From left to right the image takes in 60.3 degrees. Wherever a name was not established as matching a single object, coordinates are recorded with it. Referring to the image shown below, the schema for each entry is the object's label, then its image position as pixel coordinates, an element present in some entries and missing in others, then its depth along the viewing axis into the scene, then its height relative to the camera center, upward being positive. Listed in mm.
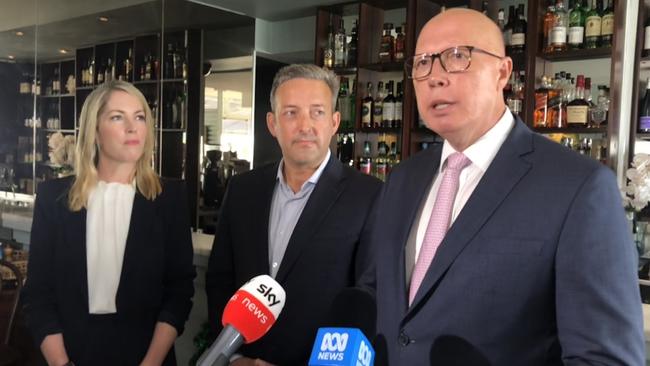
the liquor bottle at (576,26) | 3199 +750
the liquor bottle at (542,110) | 3273 +267
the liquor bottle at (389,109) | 3912 +292
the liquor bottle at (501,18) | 3429 +841
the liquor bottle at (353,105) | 4066 +332
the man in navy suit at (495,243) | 786 -140
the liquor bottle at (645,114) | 3094 +248
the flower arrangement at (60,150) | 4082 -66
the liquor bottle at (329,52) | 4219 +734
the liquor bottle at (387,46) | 3941 +741
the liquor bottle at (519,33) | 3385 +741
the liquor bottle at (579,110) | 3135 +261
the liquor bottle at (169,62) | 4574 +670
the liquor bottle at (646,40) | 3055 +647
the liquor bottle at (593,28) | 3162 +730
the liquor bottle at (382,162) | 3985 -81
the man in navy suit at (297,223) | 1396 -197
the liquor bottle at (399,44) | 3887 +745
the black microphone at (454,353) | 889 -325
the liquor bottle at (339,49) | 4180 +750
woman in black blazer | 1415 -293
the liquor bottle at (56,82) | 4141 +434
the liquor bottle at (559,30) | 3221 +726
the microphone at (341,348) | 654 -238
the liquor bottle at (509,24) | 3467 +820
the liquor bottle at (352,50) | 4121 +735
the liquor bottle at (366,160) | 4051 -72
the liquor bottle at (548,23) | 3283 +780
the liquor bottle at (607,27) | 3089 +723
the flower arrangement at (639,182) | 2535 -108
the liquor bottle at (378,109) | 3977 +295
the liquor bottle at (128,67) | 4566 +619
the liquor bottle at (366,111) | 4016 +280
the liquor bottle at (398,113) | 3889 +265
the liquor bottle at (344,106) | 4185 +328
